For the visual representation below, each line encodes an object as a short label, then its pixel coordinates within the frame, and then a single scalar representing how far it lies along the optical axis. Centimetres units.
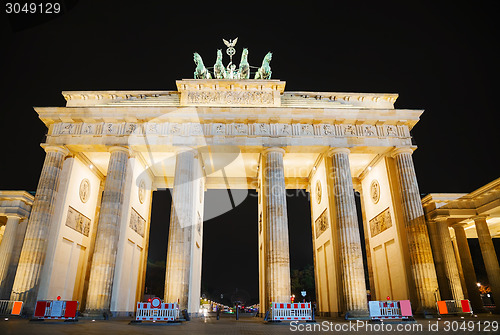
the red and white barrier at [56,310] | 1384
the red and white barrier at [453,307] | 1736
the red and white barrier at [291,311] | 1477
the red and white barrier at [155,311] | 1421
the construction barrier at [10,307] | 1651
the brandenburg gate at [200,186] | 1878
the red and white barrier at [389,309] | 1448
